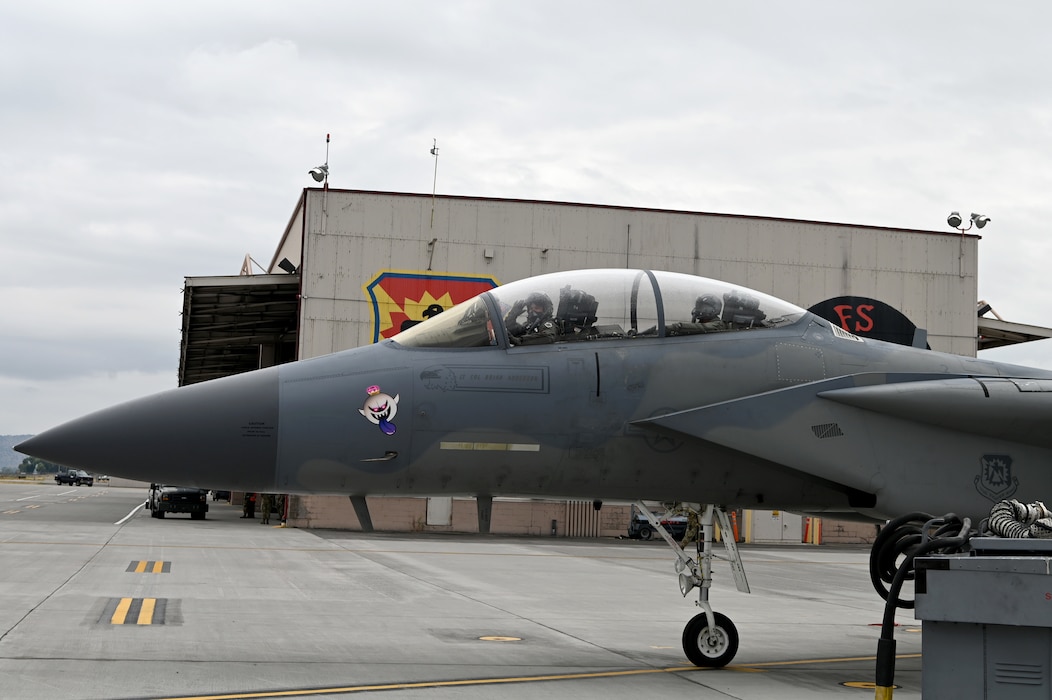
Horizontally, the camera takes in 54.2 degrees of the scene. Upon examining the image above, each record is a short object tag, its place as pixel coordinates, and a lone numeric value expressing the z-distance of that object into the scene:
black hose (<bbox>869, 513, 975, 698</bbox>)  5.24
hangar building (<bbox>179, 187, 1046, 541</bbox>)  30.06
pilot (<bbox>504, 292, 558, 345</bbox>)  7.56
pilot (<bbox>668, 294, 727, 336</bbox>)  7.86
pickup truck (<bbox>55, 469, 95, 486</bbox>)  106.50
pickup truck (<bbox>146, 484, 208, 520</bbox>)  35.94
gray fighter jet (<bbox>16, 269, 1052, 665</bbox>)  7.06
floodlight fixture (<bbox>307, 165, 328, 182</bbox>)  29.42
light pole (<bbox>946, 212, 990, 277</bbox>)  32.44
